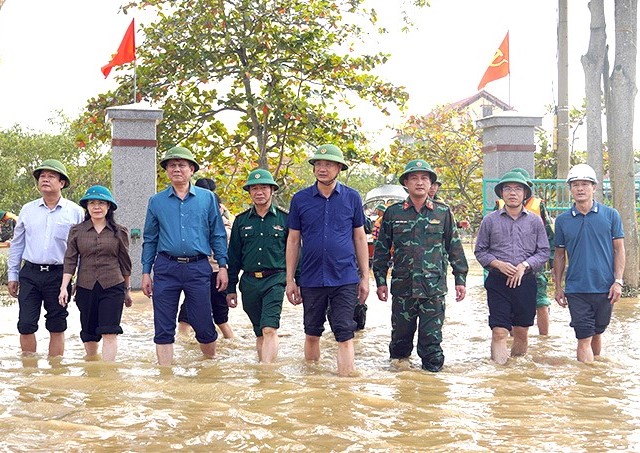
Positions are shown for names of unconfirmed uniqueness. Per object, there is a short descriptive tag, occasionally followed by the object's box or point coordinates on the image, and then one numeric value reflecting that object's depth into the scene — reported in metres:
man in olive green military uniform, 7.84
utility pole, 16.59
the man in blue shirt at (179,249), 7.46
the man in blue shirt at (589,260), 7.84
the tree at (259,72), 15.54
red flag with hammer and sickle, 15.08
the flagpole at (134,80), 14.66
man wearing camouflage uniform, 7.62
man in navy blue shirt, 7.22
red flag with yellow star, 14.33
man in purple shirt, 8.03
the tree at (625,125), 13.96
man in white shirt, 7.89
